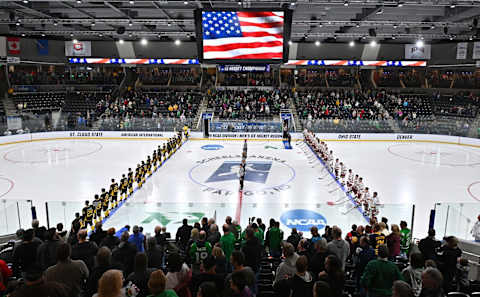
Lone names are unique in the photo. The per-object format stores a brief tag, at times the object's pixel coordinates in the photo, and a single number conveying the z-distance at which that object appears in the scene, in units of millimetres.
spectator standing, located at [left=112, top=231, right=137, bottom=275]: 4887
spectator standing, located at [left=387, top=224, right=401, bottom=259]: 6130
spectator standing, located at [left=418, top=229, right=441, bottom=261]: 5629
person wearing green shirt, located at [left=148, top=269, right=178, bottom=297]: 3135
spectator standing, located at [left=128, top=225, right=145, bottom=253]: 6184
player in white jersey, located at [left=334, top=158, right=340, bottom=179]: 15655
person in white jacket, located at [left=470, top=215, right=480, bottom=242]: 7789
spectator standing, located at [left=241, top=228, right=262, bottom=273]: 5043
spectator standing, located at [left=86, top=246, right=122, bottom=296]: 4148
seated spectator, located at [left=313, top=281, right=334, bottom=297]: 3053
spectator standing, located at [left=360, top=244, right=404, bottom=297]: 4137
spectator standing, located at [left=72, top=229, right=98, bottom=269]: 4996
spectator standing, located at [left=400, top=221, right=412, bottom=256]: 7379
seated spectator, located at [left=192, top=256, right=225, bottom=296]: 3809
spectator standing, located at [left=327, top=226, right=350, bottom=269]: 5348
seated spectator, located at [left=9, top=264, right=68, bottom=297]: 3137
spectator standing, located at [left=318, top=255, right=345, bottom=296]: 3895
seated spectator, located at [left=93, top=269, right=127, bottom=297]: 3115
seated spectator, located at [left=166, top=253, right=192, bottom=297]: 3775
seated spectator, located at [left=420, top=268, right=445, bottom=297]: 3492
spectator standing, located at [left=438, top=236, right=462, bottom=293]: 4918
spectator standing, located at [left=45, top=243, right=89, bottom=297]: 3957
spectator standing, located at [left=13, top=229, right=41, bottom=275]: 5020
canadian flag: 27786
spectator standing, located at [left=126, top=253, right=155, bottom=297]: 3867
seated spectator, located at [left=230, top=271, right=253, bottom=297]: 3248
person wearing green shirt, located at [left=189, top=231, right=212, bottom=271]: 4957
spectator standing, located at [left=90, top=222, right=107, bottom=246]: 6526
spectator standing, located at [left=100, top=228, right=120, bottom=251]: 5891
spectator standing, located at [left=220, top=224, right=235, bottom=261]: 5781
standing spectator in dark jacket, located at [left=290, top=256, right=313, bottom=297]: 3617
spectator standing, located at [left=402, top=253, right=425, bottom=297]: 4242
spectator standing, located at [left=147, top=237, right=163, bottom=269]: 4980
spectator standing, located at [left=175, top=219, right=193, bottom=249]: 6777
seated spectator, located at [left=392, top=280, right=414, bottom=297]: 3082
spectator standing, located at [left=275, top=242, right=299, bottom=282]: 4293
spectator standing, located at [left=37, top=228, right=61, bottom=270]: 4938
